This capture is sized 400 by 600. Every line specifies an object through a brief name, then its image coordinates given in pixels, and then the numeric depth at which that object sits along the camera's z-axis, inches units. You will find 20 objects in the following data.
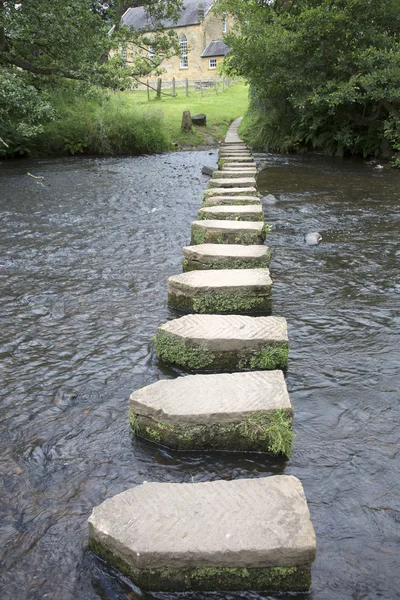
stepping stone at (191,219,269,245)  268.7
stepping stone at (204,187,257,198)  355.9
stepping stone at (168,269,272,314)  202.1
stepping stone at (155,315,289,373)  162.1
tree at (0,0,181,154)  592.4
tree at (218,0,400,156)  539.5
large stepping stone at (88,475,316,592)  90.4
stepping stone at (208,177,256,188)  391.2
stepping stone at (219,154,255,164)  557.1
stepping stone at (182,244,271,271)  233.5
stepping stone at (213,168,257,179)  439.2
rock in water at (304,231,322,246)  303.4
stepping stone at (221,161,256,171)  503.9
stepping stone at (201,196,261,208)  331.6
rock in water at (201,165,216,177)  552.4
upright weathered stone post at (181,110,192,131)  866.8
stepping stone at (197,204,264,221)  299.3
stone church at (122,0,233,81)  2262.2
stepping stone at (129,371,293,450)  126.3
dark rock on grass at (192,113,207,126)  926.4
